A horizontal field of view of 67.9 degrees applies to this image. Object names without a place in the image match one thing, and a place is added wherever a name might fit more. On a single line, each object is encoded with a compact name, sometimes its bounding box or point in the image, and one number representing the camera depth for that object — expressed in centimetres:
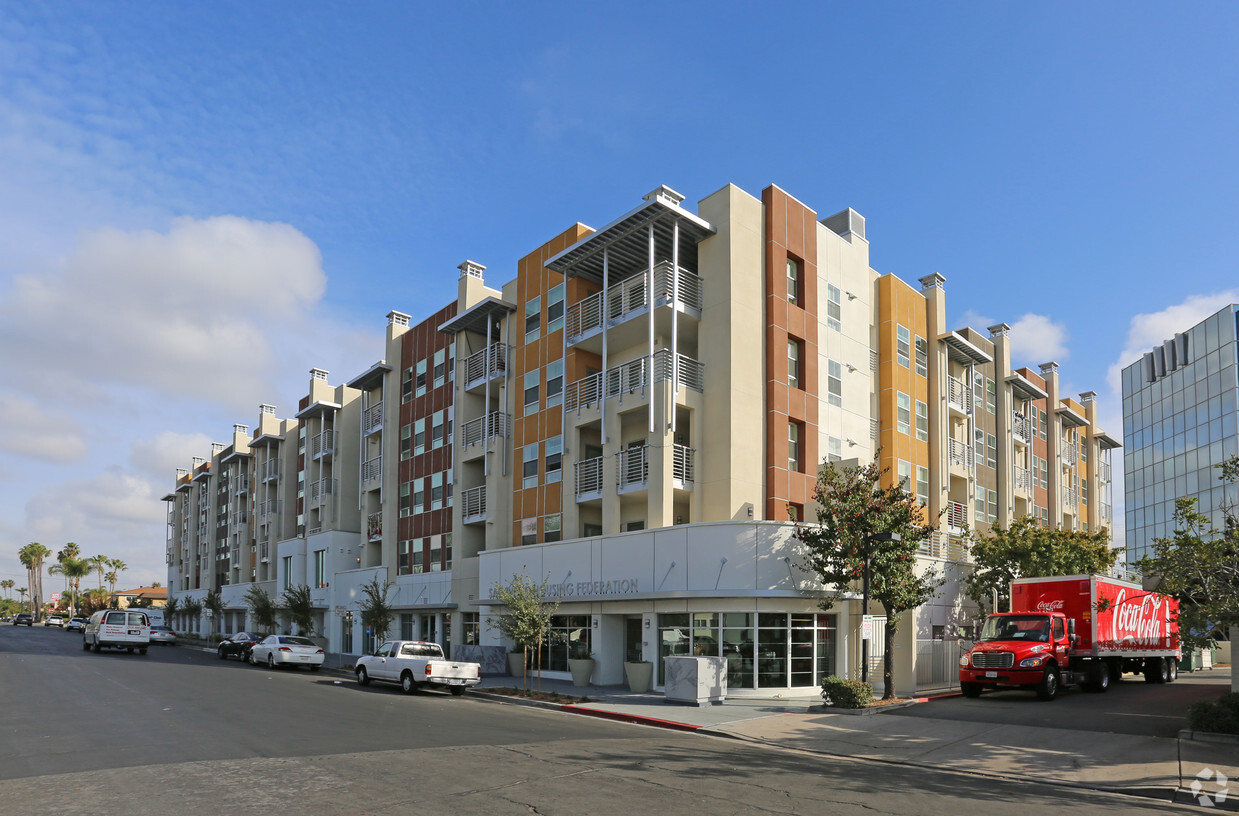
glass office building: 6431
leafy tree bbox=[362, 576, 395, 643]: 4119
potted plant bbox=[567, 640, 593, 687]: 3056
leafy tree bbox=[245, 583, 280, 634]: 5397
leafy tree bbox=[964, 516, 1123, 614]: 3456
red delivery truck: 2575
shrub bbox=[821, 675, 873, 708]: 2269
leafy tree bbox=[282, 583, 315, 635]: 4962
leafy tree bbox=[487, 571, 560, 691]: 2778
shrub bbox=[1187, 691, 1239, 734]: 1669
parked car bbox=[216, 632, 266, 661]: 4462
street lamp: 2397
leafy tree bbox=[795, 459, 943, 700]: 2553
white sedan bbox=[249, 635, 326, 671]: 3897
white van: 4662
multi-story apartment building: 2845
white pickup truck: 2817
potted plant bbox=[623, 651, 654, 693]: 2795
